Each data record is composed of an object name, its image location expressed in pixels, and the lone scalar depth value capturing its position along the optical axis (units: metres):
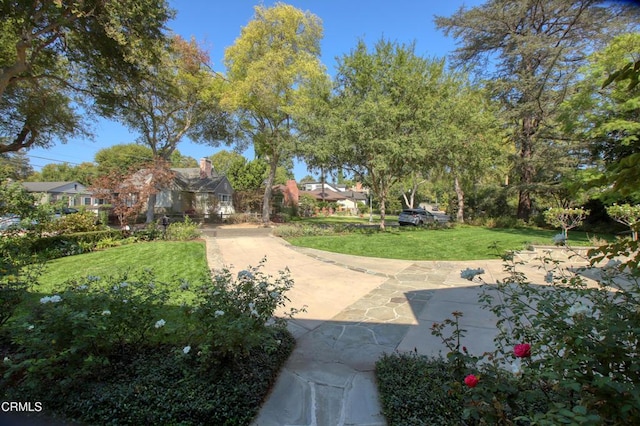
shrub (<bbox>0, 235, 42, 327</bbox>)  3.19
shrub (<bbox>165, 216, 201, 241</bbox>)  13.03
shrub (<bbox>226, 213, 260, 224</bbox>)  24.66
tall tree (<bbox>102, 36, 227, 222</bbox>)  18.05
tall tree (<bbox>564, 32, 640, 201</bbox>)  11.65
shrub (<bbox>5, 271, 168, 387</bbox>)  2.39
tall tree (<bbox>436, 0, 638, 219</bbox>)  16.58
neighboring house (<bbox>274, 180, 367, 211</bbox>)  36.49
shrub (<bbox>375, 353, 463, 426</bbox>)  2.18
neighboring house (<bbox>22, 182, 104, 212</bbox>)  38.75
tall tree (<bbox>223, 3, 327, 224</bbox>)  19.12
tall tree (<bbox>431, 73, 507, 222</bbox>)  14.78
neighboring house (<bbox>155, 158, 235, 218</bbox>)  27.83
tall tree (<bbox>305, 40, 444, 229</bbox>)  13.27
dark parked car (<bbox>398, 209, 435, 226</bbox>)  23.38
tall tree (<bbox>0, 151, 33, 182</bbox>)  28.89
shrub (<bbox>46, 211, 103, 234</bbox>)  10.60
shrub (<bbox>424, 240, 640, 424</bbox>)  1.14
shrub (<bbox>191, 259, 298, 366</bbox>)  2.55
